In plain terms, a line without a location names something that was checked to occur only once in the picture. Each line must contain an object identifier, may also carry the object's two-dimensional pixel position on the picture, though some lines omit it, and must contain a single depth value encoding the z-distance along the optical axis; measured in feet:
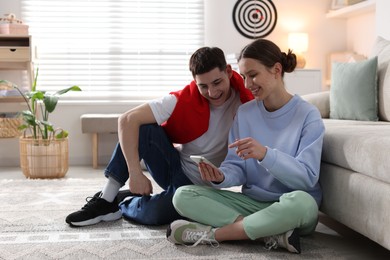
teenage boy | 7.57
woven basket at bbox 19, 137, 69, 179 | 13.20
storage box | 14.42
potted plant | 13.09
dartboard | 16.43
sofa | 5.94
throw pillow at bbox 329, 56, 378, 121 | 9.53
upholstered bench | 14.70
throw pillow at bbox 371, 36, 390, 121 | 9.34
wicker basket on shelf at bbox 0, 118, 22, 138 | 14.44
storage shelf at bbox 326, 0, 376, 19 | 14.44
